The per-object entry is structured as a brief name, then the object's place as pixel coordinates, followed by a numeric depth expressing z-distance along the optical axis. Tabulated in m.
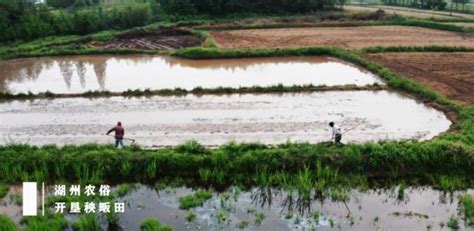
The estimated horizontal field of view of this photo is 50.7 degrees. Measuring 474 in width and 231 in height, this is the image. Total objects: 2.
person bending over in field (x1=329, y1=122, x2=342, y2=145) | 13.60
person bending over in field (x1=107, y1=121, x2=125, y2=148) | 13.50
